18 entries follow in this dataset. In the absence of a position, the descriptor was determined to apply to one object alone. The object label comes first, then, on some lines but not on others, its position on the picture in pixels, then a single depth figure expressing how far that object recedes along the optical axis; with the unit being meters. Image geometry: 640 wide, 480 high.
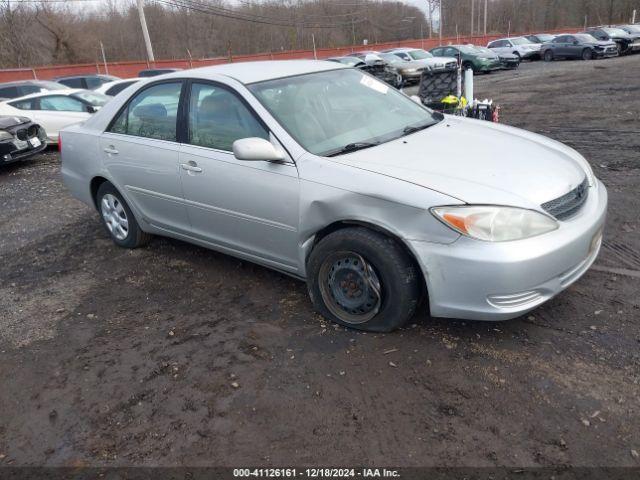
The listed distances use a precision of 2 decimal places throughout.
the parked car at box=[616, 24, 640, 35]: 27.62
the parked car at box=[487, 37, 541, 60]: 28.27
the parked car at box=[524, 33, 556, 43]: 29.92
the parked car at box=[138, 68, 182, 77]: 19.53
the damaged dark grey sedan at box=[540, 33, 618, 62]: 25.03
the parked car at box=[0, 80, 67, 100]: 15.25
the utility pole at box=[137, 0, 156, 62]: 27.23
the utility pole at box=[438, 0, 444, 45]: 47.62
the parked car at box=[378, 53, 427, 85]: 22.64
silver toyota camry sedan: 2.85
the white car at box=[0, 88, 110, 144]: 11.09
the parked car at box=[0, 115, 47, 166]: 9.34
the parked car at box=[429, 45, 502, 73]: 24.33
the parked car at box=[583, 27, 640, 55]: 26.17
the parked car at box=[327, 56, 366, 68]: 22.49
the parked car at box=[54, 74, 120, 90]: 18.62
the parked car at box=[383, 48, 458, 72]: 23.05
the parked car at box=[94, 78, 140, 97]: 14.14
